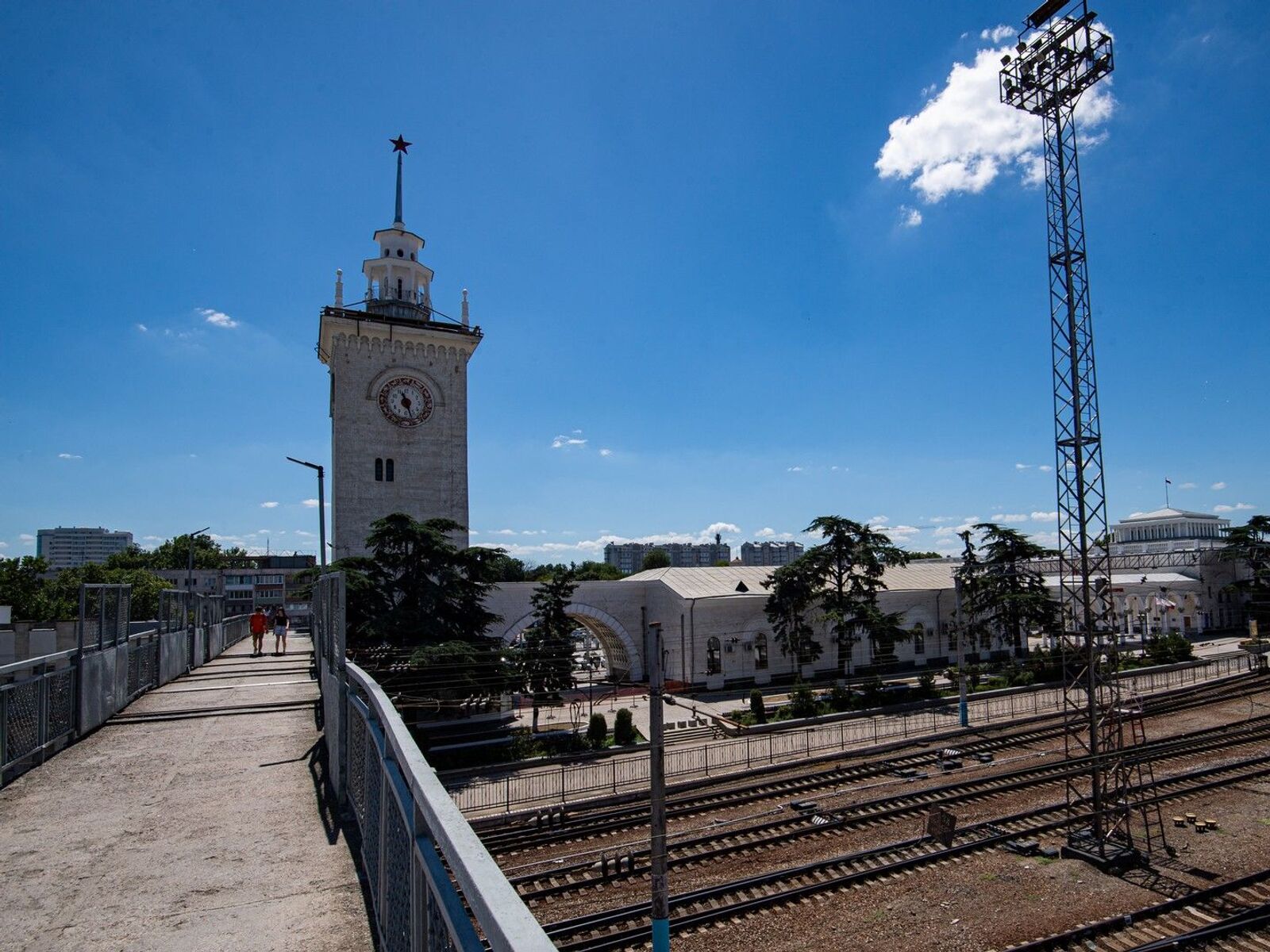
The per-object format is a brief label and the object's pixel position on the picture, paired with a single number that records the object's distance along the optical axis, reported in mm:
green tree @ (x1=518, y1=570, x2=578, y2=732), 26000
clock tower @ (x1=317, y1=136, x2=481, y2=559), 33938
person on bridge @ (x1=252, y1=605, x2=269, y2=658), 21047
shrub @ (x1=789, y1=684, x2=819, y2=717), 30625
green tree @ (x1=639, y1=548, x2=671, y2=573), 117188
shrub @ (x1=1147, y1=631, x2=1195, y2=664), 41312
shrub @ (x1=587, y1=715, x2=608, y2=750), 26703
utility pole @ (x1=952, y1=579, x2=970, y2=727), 28000
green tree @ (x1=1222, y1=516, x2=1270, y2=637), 53156
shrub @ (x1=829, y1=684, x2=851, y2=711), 32094
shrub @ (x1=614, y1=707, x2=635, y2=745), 27000
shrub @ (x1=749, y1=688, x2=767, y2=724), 29609
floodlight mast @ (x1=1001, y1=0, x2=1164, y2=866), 16453
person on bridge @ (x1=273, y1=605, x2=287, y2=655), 21531
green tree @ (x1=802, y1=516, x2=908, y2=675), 36688
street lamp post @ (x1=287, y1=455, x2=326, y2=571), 22219
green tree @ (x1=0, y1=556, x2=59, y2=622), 50406
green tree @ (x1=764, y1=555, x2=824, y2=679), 36938
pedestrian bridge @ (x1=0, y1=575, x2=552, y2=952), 2799
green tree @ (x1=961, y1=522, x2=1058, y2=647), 40594
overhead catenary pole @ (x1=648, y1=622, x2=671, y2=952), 8953
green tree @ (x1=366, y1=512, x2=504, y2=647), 24984
